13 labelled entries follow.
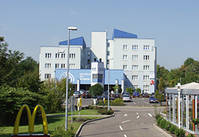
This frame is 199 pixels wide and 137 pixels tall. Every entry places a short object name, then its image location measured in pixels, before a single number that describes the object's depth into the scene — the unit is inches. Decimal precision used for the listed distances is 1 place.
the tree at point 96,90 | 1882.4
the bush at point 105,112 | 1303.6
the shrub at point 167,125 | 780.0
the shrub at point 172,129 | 709.5
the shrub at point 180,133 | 644.7
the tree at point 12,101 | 854.6
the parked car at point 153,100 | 2080.5
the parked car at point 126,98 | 2185.0
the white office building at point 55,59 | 3223.4
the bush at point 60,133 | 582.2
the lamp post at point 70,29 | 714.1
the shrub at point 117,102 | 1845.2
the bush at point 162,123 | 816.2
